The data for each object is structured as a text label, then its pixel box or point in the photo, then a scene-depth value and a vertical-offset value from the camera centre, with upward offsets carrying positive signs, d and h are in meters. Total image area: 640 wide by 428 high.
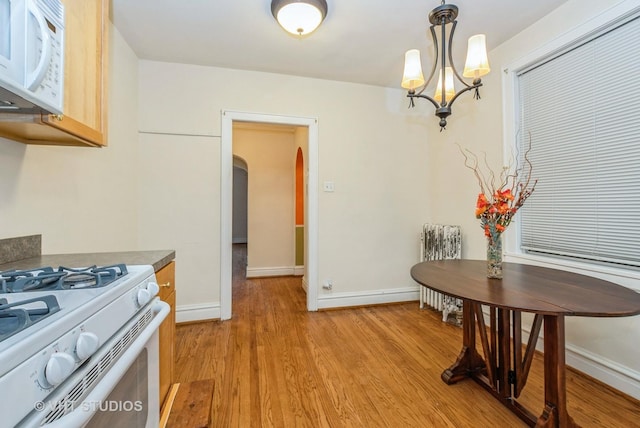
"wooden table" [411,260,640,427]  1.17 -0.37
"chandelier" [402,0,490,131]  1.72 +0.98
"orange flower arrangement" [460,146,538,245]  1.58 +0.15
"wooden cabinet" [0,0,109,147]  1.11 +0.56
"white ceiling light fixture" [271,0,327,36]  1.80 +1.35
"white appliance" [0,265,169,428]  0.47 -0.28
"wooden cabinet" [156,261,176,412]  1.36 -0.60
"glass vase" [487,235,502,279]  1.58 -0.24
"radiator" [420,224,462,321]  2.76 -0.35
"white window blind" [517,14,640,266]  1.69 +0.47
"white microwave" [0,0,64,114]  0.79 +0.49
